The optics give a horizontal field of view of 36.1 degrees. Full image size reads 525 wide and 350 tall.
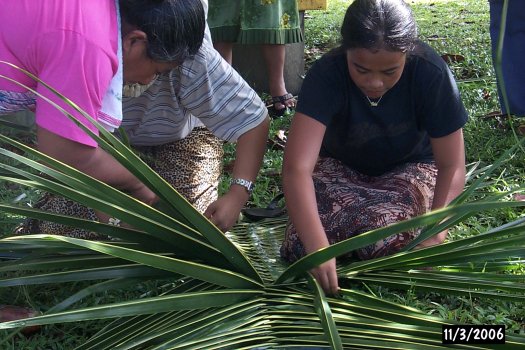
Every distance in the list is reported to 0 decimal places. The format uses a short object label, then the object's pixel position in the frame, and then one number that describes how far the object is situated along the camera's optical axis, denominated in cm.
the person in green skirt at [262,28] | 368
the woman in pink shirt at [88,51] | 179
